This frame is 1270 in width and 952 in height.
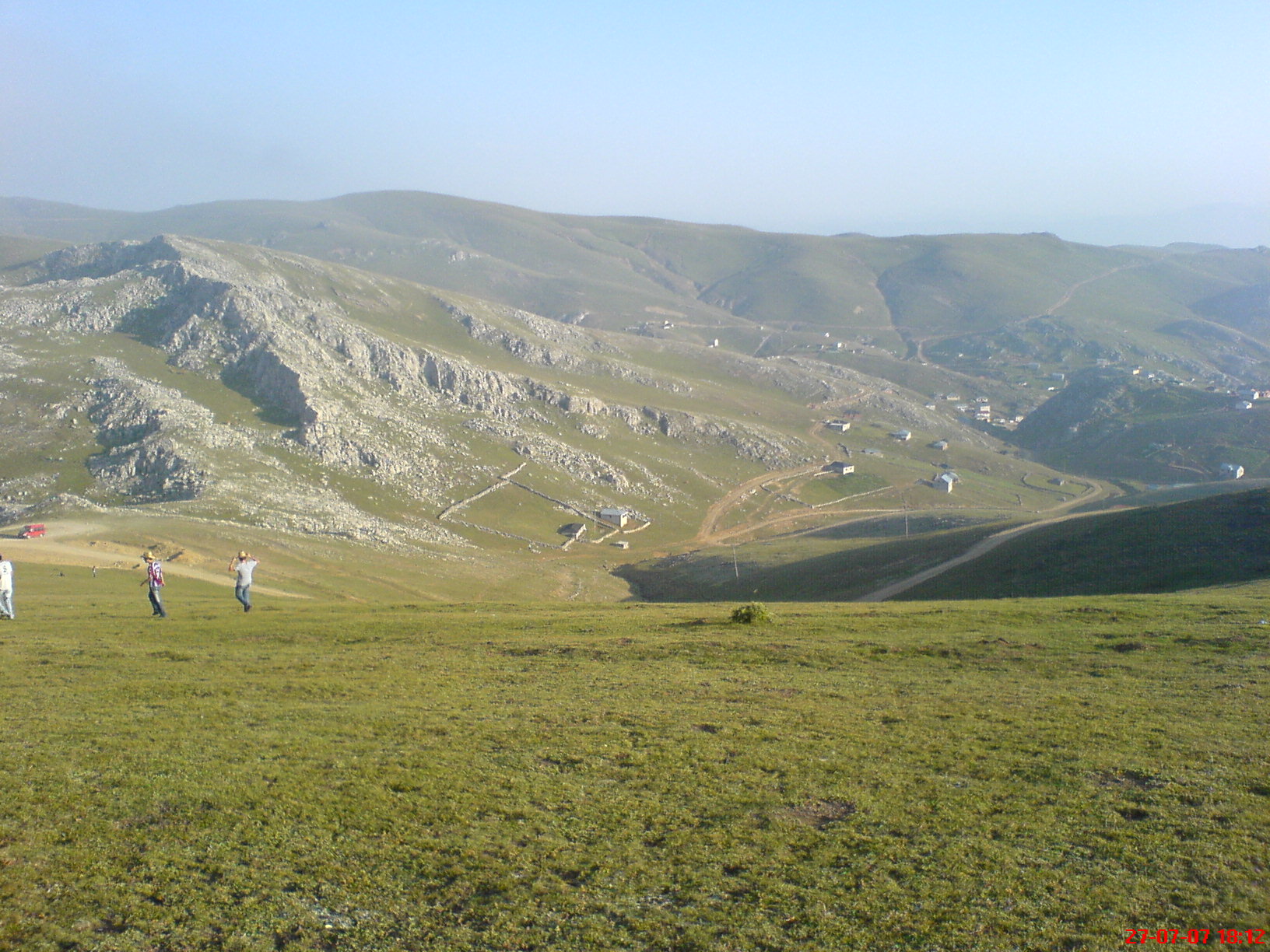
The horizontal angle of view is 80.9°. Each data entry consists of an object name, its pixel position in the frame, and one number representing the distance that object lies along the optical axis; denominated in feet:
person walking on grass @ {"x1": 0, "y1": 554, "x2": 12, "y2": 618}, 92.43
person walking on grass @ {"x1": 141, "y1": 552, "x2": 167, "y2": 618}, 99.96
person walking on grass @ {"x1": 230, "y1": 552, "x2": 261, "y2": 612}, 105.60
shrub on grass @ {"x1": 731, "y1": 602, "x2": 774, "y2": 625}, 102.99
